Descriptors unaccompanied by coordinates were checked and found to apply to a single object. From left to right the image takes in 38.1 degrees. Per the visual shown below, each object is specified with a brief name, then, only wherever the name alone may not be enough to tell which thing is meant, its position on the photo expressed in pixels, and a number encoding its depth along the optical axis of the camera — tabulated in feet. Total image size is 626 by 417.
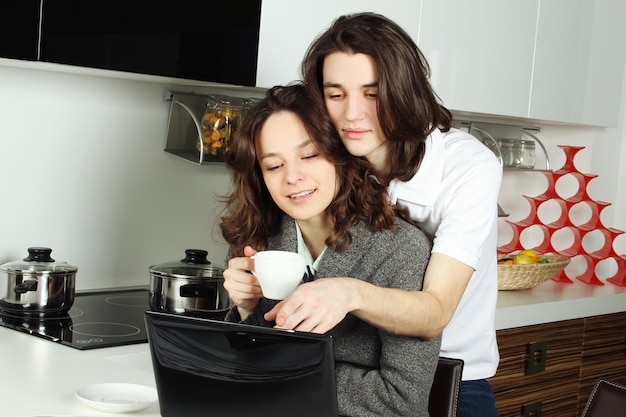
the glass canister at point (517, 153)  11.39
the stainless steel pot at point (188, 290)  7.45
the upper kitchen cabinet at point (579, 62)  10.41
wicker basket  10.09
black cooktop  6.66
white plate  4.57
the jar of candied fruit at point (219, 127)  8.48
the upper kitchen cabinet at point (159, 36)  6.36
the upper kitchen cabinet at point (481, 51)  9.17
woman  4.96
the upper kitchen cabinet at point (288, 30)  7.80
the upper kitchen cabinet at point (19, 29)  6.01
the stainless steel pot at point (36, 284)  7.08
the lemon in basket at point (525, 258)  10.38
